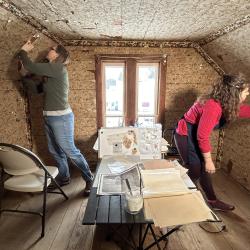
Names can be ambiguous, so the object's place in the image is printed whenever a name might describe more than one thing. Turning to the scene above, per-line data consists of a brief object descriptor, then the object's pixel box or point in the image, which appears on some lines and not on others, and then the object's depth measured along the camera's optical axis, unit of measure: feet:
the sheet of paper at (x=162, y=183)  4.28
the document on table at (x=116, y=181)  4.55
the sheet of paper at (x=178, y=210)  3.56
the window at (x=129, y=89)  10.07
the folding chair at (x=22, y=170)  5.72
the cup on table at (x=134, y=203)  3.86
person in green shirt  7.41
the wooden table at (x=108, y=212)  3.69
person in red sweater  6.14
